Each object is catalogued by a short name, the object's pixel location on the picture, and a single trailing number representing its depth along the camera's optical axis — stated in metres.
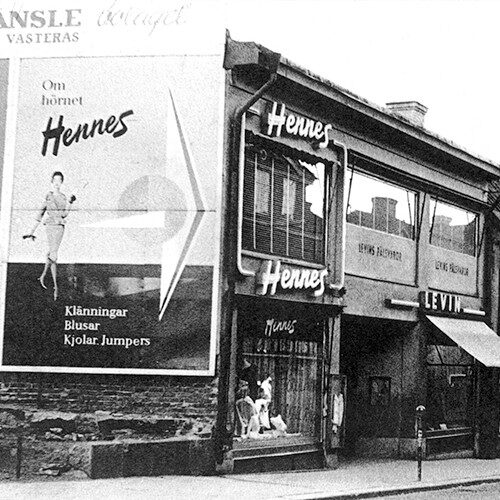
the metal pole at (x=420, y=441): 18.88
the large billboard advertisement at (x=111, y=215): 17.39
